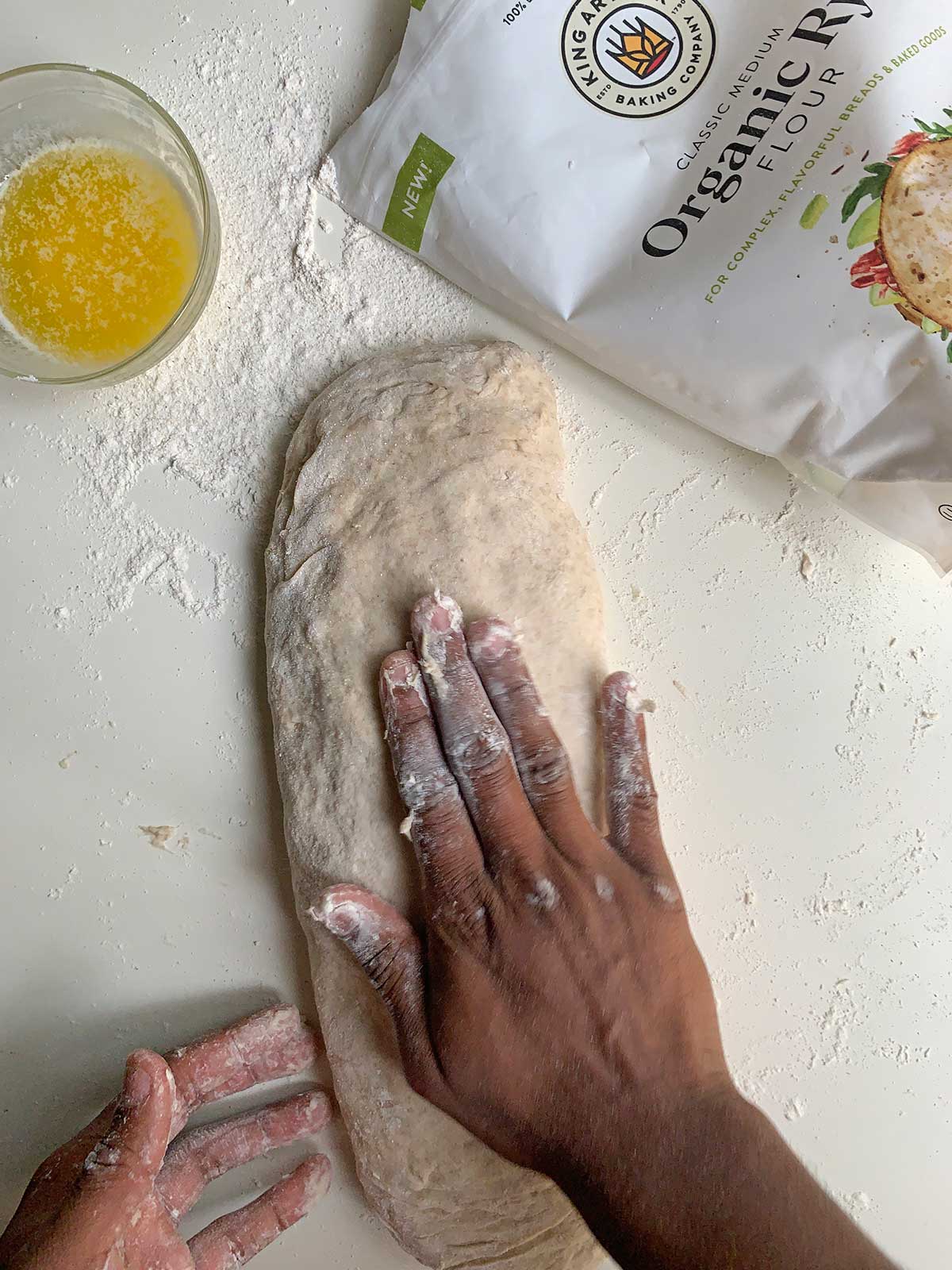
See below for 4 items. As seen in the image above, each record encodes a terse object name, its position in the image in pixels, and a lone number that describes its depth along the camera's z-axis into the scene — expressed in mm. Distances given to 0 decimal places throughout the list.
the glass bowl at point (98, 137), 367
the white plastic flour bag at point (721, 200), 342
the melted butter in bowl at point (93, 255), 368
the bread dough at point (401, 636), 354
